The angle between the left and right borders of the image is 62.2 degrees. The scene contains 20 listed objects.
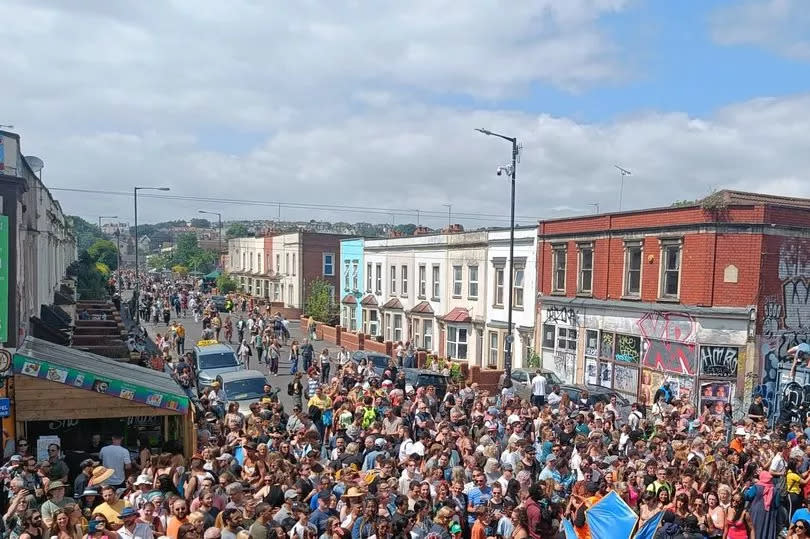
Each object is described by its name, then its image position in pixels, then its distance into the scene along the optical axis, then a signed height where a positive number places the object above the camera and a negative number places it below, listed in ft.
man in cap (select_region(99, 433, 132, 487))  35.88 -11.92
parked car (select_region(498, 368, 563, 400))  75.66 -15.40
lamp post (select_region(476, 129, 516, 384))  73.61 -2.01
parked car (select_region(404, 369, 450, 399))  73.31 -14.71
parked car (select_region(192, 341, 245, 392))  71.26 -13.25
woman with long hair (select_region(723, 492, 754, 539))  29.50 -11.86
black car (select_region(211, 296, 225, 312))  167.95 -15.65
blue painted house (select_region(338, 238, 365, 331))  145.69 -8.65
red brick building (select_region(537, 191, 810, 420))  69.21 -5.09
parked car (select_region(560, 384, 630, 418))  66.18 -14.75
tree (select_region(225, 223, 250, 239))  498.52 +9.07
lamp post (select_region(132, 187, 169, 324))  121.68 -12.89
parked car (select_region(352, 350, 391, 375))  83.12 -14.63
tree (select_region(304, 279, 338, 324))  148.25 -13.61
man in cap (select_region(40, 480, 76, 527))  26.78 -10.74
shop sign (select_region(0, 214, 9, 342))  41.27 -1.89
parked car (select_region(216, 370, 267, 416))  60.70 -13.33
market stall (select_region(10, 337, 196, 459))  38.99 -9.97
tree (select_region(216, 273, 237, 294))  211.61 -13.82
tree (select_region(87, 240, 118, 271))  246.10 -4.85
